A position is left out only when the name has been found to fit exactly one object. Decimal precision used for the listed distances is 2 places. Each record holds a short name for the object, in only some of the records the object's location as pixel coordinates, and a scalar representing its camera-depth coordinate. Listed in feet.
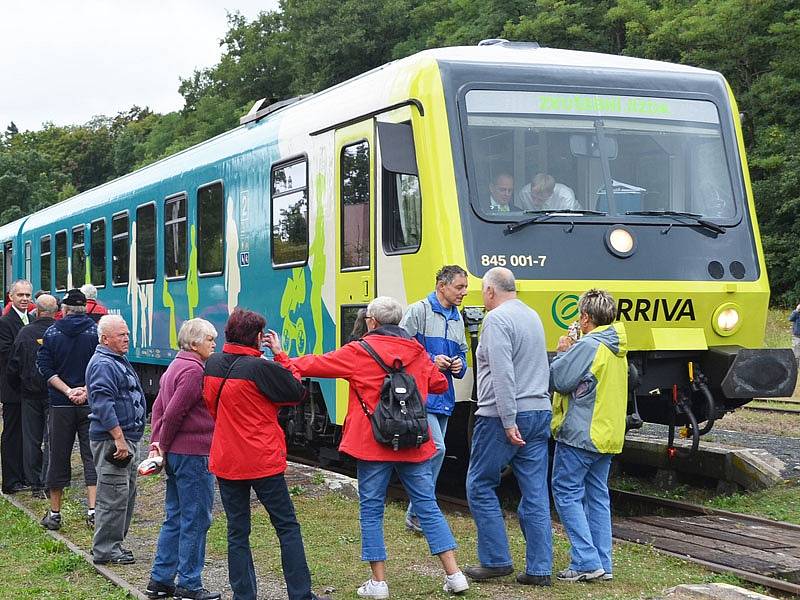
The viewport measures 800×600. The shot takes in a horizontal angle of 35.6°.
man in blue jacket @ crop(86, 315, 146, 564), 25.57
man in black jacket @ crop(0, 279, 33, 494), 36.47
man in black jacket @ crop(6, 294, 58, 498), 34.42
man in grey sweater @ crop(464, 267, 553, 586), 22.94
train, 30.45
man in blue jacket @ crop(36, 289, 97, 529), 30.25
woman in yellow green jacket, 23.48
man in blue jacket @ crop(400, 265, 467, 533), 26.09
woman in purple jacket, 22.09
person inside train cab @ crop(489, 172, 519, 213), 30.73
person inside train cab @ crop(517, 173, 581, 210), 30.99
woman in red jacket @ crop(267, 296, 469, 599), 21.76
